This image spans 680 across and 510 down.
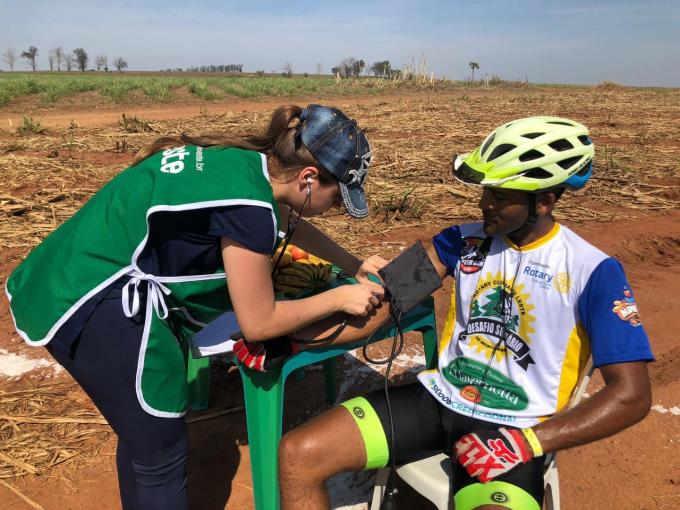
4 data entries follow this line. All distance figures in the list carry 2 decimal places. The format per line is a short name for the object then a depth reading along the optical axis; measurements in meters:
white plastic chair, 2.02
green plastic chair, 2.23
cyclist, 1.81
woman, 1.75
